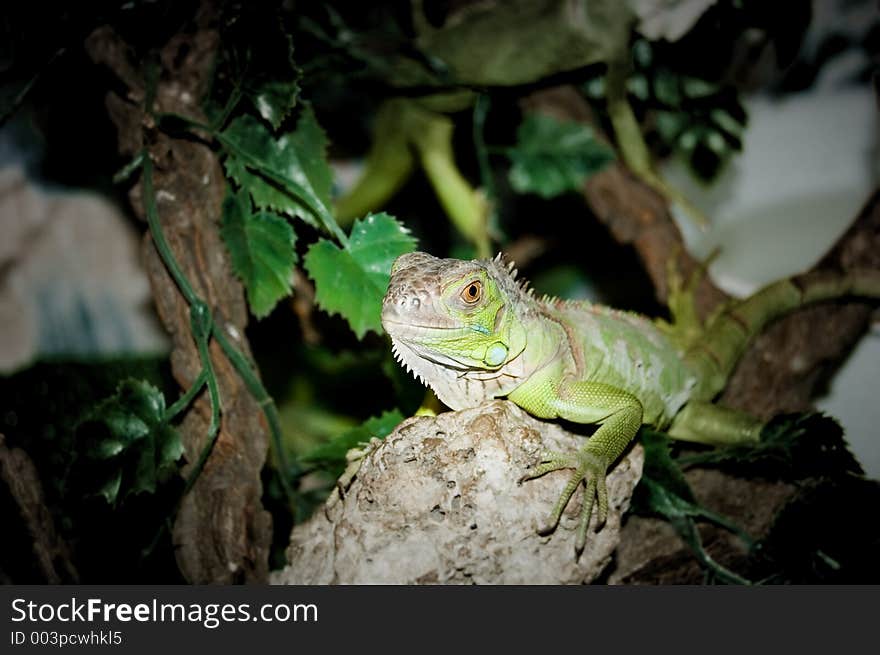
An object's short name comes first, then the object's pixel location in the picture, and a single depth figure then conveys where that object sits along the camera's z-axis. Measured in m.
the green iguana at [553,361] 0.34
